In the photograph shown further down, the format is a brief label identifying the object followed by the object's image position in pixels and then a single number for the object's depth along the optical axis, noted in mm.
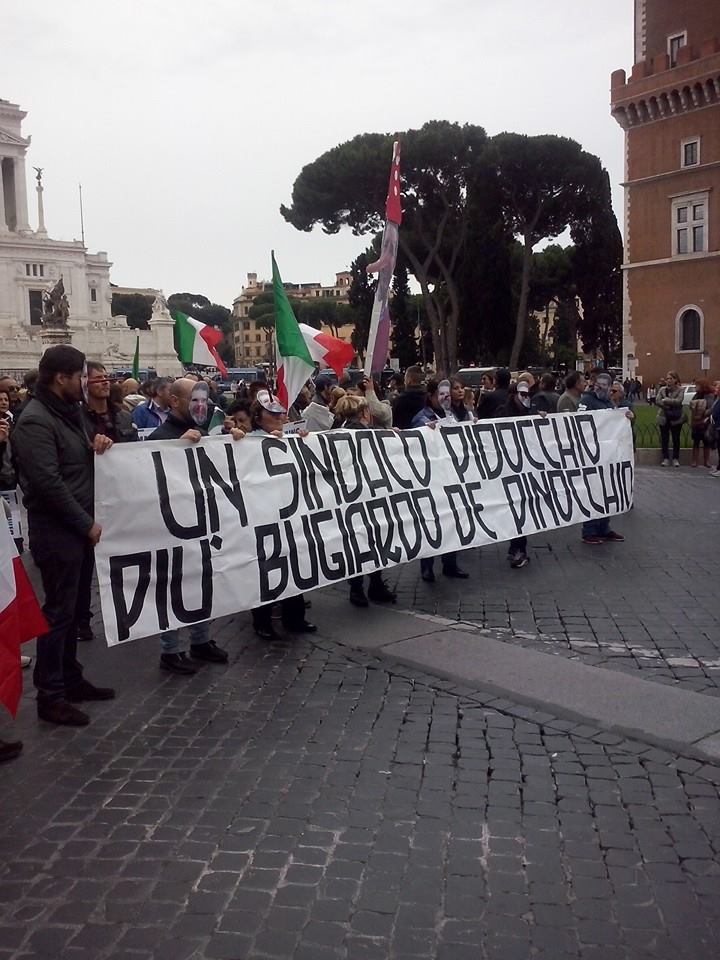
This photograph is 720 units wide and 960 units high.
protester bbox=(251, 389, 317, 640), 6266
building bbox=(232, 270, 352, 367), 138625
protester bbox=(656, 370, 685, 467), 15492
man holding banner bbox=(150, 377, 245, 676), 5551
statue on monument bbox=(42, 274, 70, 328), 49969
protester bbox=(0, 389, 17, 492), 7405
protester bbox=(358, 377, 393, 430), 9242
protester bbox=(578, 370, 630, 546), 10078
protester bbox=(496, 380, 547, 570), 8992
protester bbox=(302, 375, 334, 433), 8711
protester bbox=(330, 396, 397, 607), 7121
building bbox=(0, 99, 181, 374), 71625
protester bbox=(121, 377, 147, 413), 12031
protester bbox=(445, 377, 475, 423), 8945
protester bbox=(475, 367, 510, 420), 9625
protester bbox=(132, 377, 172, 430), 9531
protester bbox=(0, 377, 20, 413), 8680
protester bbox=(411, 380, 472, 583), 7789
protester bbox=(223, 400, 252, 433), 6527
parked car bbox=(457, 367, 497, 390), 41375
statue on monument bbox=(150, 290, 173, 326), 67875
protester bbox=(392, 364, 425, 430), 8852
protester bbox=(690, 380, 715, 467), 15555
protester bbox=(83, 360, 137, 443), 6195
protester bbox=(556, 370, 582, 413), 9847
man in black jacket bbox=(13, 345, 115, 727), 4633
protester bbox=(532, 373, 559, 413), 10266
